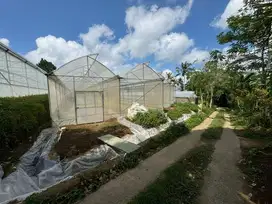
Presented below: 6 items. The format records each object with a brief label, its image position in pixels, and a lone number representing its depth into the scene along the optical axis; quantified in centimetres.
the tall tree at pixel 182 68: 3133
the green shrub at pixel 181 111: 1037
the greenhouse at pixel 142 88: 1022
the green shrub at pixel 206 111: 1360
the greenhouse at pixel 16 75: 791
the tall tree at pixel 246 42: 607
